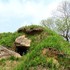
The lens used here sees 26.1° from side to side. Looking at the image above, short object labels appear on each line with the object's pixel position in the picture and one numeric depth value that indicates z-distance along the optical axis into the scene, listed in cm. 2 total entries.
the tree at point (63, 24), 2605
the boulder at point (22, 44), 990
